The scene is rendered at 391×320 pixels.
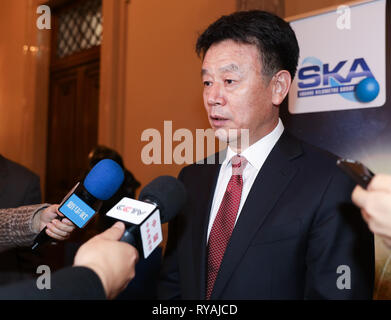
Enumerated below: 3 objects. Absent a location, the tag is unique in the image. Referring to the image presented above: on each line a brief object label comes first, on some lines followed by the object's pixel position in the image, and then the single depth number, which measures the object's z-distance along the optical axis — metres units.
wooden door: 4.09
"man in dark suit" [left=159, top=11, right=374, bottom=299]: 1.21
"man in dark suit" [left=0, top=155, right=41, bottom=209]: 1.76
